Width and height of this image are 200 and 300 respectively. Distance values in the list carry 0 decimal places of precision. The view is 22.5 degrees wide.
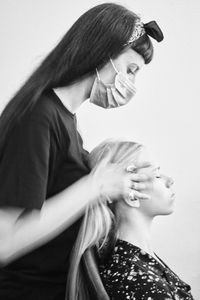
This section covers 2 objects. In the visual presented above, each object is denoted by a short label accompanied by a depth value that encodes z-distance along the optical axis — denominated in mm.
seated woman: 1243
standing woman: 1138
